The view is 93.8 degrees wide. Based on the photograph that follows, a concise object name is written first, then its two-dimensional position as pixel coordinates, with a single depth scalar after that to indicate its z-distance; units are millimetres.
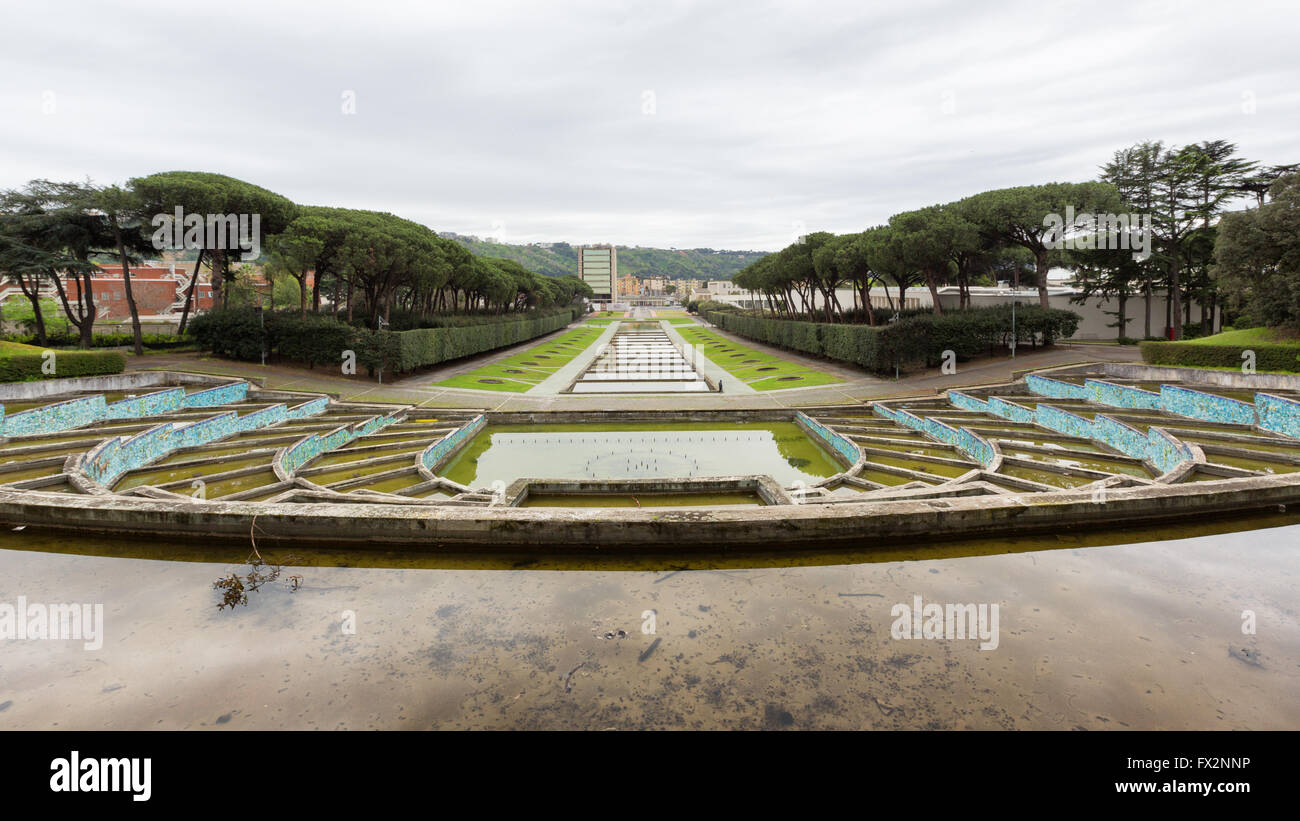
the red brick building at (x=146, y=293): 79250
